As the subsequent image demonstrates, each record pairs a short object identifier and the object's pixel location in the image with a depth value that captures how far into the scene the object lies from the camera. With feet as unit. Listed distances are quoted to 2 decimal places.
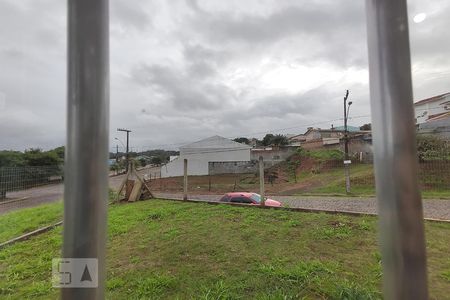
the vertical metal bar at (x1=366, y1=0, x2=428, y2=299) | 3.58
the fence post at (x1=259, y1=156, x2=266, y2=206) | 22.86
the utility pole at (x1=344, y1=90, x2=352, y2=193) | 53.11
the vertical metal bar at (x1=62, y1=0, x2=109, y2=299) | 3.64
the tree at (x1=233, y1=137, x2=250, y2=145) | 185.88
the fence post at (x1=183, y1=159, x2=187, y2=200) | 27.99
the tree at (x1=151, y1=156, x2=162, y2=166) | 199.86
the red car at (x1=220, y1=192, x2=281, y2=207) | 33.21
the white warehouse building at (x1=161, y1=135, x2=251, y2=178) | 122.62
